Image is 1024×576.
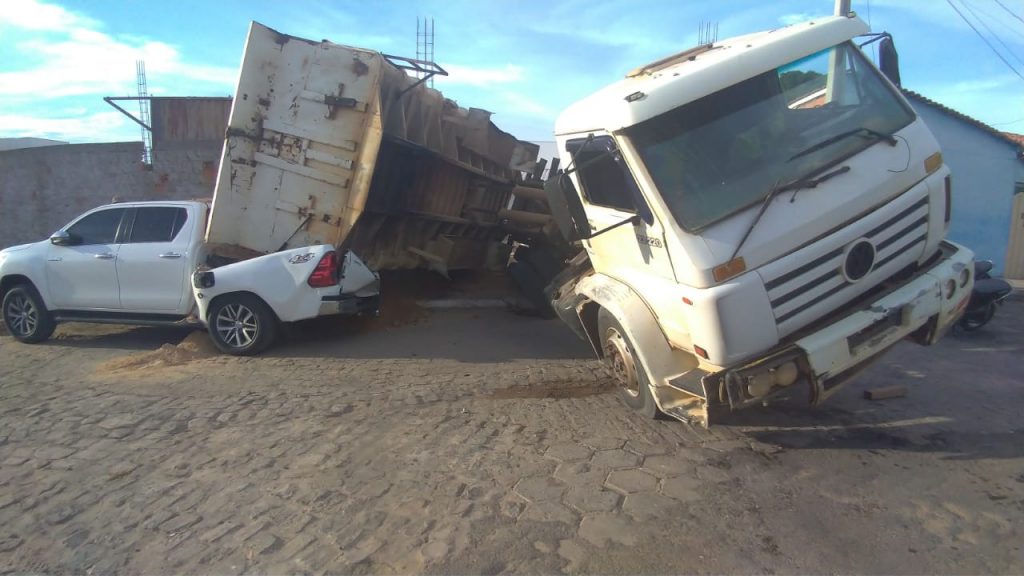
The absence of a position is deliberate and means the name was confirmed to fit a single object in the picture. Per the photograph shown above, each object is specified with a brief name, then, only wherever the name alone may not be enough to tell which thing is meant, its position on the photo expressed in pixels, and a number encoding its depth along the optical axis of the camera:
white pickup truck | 7.51
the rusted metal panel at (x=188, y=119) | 17.27
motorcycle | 7.93
